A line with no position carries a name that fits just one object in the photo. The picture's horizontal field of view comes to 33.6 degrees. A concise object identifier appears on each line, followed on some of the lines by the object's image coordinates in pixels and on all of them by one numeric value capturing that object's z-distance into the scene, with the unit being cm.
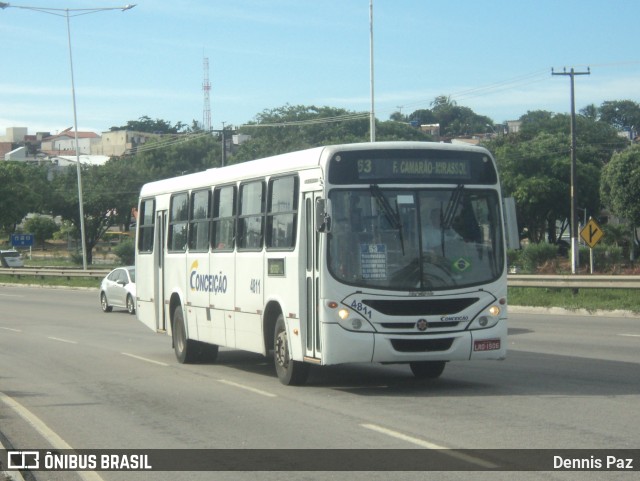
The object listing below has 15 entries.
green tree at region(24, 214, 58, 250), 10138
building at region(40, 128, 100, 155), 16825
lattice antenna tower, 14750
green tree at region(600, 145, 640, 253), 6347
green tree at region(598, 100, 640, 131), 15725
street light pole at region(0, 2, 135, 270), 5680
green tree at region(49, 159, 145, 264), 8288
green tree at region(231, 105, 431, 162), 9869
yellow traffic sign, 3959
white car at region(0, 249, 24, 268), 7300
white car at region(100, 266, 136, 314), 3241
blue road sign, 7406
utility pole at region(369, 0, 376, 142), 4298
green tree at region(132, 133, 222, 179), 10600
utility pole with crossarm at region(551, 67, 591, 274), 4801
